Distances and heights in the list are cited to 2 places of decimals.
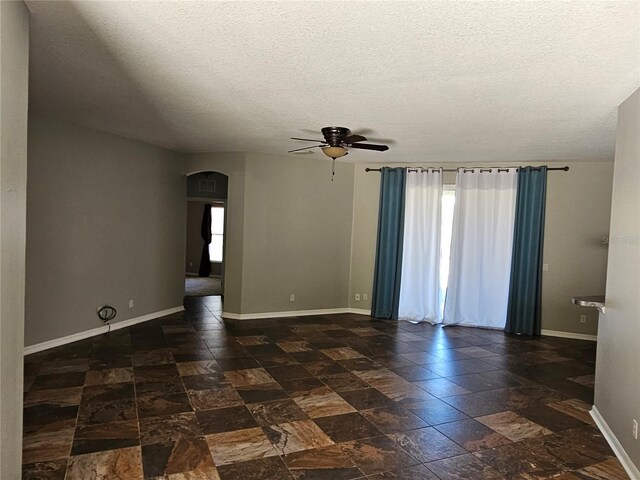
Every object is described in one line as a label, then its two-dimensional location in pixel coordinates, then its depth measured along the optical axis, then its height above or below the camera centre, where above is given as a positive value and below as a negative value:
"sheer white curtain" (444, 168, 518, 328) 6.29 -0.23
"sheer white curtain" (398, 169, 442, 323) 6.62 -0.27
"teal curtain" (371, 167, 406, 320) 6.77 -0.25
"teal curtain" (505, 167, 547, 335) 6.10 -0.20
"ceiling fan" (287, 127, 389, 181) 4.18 +0.83
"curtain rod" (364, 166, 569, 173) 6.03 +0.94
